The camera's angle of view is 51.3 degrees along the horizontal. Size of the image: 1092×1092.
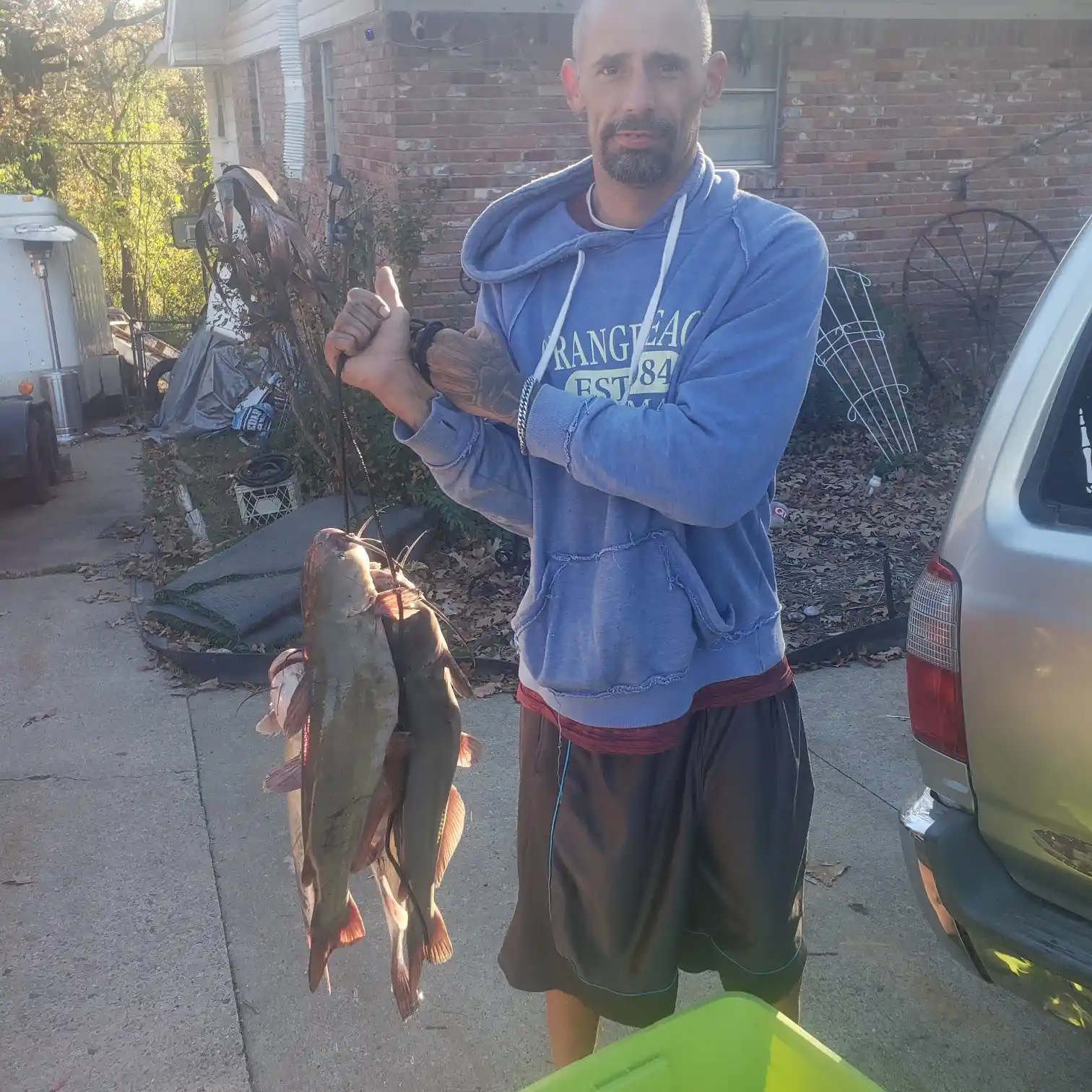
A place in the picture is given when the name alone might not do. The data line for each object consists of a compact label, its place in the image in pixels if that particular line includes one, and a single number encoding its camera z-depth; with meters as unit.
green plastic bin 1.68
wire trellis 8.70
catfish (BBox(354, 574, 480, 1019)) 1.96
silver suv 2.06
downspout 10.07
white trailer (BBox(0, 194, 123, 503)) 10.45
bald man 1.93
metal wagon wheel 9.73
